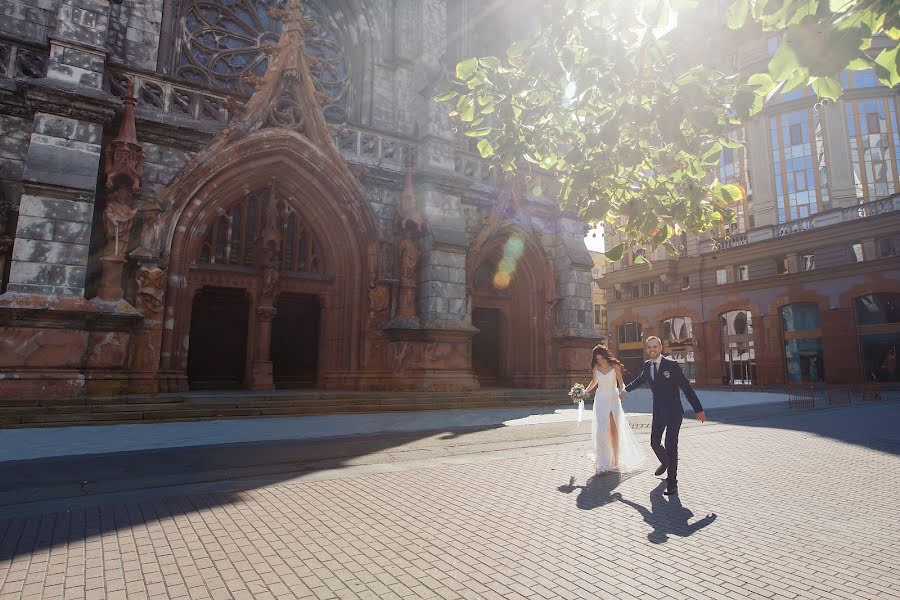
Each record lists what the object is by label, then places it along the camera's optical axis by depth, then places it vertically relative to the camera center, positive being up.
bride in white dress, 6.14 -0.68
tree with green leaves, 2.86 +2.23
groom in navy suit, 5.60 -0.31
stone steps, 8.64 -0.82
